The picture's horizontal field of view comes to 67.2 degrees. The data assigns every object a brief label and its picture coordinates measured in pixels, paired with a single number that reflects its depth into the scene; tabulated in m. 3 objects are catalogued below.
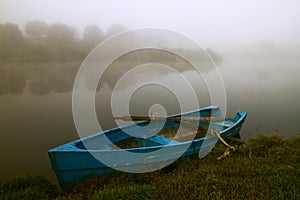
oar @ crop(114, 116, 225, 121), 7.92
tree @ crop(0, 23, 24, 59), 46.63
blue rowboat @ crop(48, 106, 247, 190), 4.97
